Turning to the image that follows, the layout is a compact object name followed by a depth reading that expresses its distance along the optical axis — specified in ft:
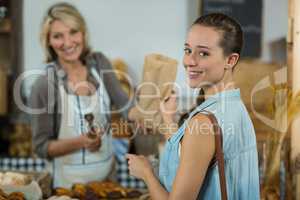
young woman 2.53
